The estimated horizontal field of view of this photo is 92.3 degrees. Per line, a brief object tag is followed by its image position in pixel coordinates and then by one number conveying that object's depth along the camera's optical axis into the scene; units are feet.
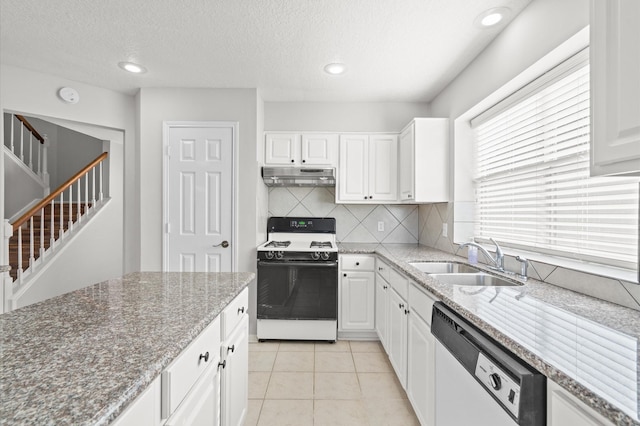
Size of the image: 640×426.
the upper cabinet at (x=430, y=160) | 9.07
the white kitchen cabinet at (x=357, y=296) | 9.66
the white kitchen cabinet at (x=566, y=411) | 2.14
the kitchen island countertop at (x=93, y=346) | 1.86
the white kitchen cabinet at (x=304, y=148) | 10.50
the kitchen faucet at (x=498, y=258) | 6.05
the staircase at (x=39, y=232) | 11.84
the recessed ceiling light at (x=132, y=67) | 8.18
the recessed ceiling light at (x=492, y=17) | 5.77
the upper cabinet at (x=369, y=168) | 10.52
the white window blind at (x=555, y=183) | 4.50
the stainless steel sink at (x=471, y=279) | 5.95
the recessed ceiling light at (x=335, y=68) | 8.05
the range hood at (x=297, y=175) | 10.12
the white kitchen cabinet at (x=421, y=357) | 5.07
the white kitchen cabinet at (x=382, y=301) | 8.30
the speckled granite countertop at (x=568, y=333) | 2.12
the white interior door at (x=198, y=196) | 9.77
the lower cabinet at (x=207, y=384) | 2.52
